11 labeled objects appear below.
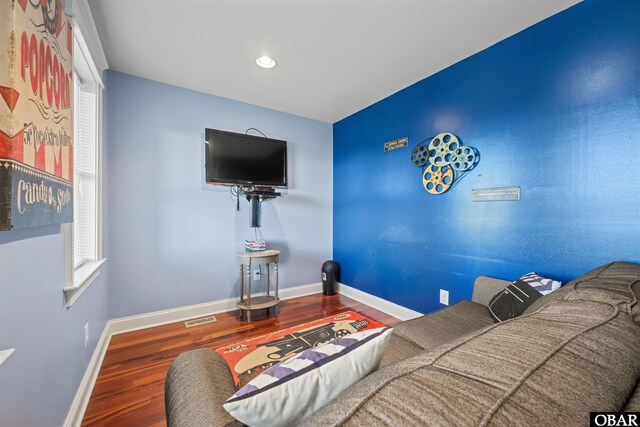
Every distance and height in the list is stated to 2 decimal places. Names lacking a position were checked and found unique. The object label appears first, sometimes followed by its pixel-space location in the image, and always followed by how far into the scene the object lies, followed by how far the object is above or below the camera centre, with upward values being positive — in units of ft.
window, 5.89 +1.16
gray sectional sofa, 1.21 -0.97
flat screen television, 9.05 +2.07
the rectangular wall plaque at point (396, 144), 8.87 +2.53
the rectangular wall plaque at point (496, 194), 6.20 +0.44
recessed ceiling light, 7.20 +4.51
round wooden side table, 8.83 -3.31
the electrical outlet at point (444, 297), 7.63 -2.69
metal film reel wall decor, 7.09 +1.56
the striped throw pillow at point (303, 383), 1.78 -1.34
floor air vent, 8.48 -3.86
